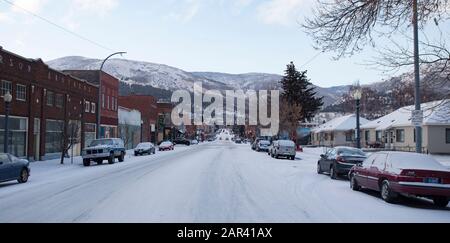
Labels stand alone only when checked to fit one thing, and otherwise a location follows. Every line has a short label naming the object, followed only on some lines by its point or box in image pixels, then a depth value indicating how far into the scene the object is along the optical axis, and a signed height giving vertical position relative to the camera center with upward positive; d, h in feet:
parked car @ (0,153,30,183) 65.10 -4.86
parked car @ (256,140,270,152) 206.39 -4.32
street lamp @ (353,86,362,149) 107.96 +8.56
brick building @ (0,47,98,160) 108.99 +6.68
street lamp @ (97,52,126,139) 125.93 +5.45
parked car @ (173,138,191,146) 361.92 -5.32
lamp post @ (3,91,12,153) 89.71 +4.29
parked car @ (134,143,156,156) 175.94 -5.45
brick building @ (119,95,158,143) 309.08 +16.93
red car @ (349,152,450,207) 45.55 -3.83
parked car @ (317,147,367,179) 72.74 -3.55
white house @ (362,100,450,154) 158.92 +0.66
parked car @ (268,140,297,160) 141.79 -4.04
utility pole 50.45 +7.48
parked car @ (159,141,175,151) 237.04 -5.80
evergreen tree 276.62 +23.87
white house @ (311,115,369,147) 241.96 +1.80
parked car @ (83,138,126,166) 114.16 -4.14
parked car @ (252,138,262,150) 226.58 -4.76
